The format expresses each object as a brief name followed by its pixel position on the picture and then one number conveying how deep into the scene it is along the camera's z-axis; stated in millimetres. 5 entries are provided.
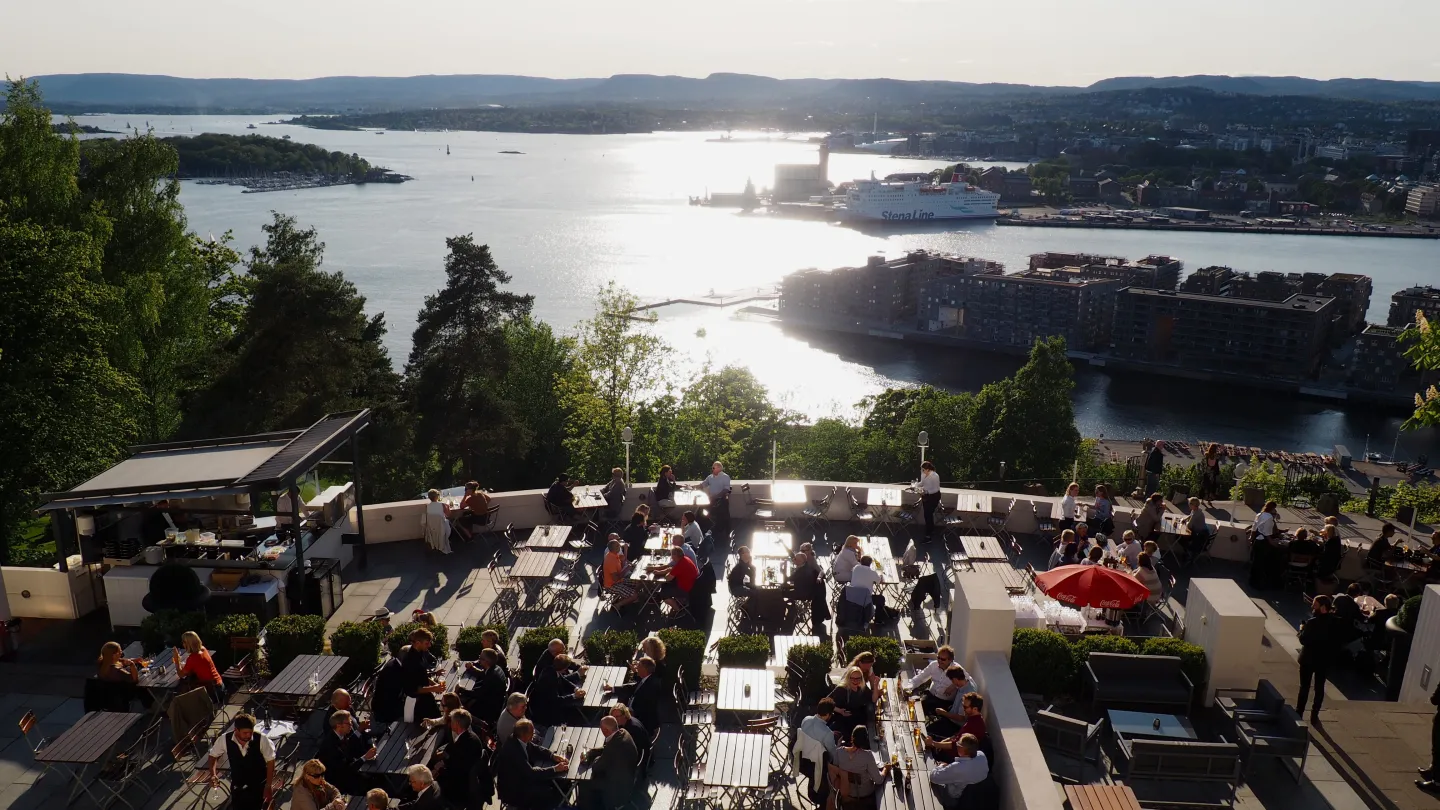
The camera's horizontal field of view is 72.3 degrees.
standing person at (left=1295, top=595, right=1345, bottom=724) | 6887
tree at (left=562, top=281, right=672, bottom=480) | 25016
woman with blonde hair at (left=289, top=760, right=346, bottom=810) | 5207
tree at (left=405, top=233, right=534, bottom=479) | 27156
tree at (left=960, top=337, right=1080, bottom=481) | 34750
